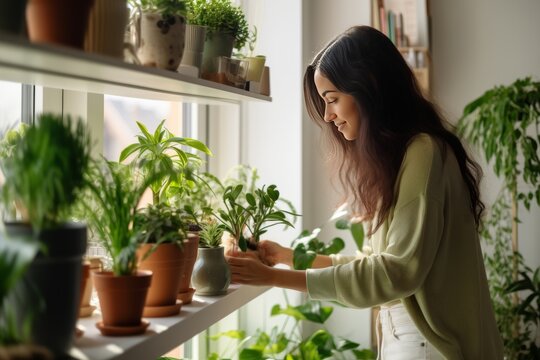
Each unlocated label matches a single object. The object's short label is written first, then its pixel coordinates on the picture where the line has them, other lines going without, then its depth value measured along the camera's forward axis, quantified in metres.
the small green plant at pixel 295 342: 2.54
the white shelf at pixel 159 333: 1.05
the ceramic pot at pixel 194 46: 1.52
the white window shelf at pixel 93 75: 0.90
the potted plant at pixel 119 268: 1.14
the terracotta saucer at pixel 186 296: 1.45
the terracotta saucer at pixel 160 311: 1.30
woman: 1.60
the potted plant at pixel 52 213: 0.88
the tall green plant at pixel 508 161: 2.90
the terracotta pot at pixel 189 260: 1.41
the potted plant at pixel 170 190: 1.32
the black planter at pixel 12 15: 0.85
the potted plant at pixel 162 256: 1.27
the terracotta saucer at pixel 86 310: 1.26
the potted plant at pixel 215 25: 1.64
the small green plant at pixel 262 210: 1.70
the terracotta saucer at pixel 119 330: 1.14
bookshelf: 3.10
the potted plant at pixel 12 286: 0.78
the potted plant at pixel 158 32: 1.25
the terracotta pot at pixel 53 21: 0.95
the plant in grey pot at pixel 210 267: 1.54
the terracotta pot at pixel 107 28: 1.06
